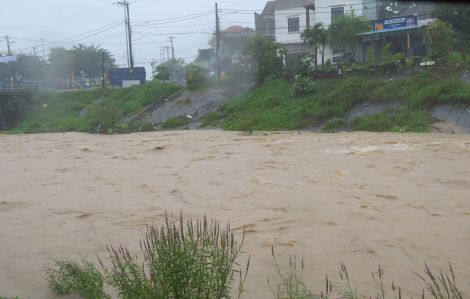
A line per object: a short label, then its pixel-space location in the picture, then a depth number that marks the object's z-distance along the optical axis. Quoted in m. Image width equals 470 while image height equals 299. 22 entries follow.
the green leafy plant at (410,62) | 19.69
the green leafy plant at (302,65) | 23.98
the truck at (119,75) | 40.88
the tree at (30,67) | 47.94
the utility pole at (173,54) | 60.33
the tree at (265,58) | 25.89
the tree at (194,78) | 30.05
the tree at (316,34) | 24.72
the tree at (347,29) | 27.98
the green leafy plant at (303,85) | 22.14
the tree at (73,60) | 49.12
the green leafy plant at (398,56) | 20.51
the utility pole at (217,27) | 32.32
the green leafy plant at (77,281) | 3.37
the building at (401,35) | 25.52
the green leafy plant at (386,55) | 20.60
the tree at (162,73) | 32.53
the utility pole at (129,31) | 35.82
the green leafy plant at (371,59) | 21.37
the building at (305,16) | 30.89
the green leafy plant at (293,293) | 2.90
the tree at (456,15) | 23.44
